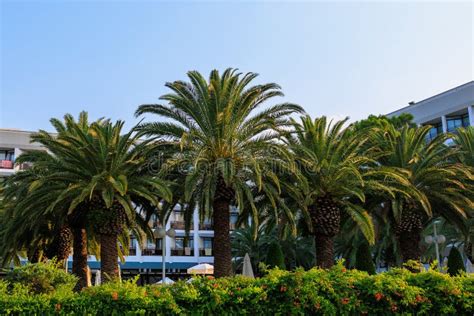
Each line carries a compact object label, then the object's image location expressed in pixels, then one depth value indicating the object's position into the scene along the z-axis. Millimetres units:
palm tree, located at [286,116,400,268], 24031
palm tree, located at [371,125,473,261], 26172
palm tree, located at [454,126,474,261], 29234
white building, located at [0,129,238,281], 58125
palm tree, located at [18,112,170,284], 22781
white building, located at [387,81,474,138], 51531
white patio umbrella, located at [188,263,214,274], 38656
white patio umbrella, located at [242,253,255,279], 23047
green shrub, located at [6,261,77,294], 16344
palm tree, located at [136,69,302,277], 22094
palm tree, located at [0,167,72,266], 25078
